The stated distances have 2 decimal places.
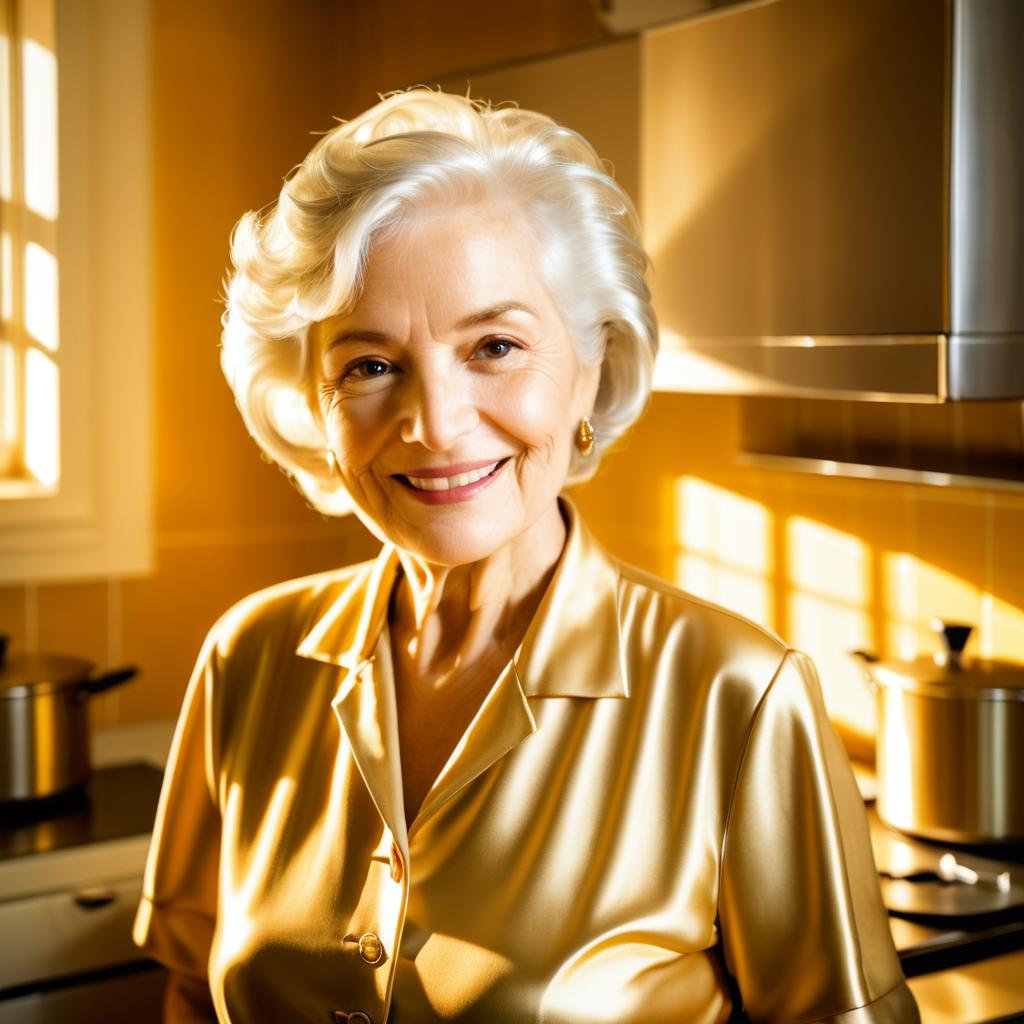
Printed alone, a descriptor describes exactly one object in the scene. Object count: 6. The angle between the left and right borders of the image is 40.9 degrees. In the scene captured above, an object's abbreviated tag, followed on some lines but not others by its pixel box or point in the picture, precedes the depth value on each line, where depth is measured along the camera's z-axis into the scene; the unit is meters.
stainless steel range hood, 1.47
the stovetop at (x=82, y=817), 2.15
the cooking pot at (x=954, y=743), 1.76
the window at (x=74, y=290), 2.55
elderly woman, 1.21
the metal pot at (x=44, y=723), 2.21
